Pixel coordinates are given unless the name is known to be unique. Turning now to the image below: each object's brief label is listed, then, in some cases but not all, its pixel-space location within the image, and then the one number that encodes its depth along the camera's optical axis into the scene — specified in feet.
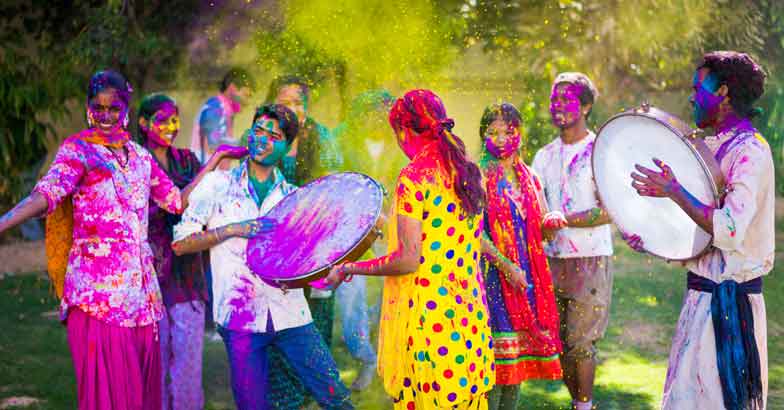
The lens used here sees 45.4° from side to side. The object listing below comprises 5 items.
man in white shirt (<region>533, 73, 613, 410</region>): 19.20
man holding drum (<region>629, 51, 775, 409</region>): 12.88
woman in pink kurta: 15.15
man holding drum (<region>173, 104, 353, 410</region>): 15.65
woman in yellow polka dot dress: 13.16
